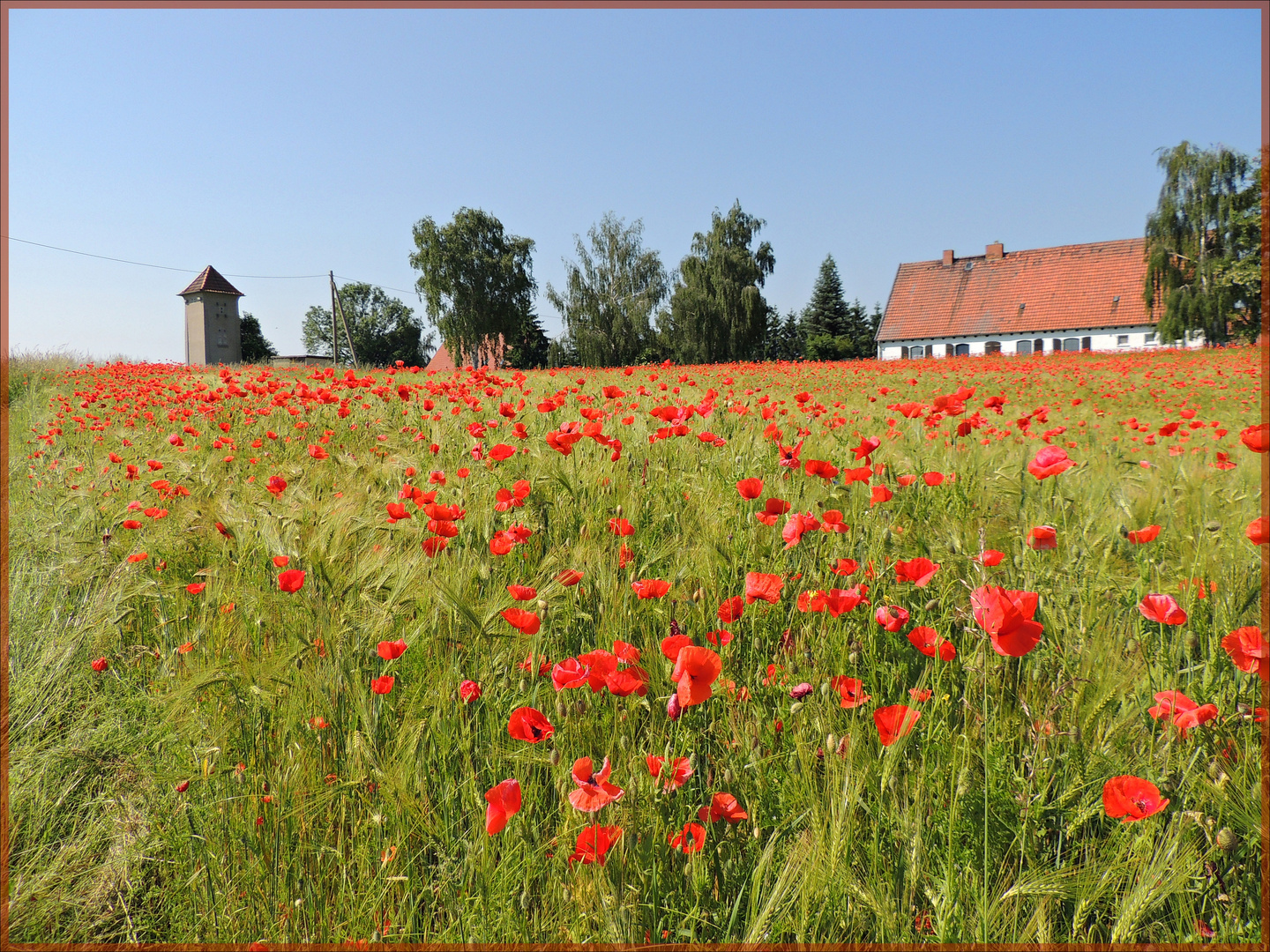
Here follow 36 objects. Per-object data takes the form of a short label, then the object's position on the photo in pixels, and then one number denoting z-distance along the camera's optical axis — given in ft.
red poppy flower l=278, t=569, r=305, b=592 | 4.36
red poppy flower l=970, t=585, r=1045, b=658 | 3.14
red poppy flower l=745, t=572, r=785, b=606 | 4.23
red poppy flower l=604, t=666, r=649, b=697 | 3.31
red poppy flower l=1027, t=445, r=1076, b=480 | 5.33
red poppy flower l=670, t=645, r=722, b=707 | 3.15
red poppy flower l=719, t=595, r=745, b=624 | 4.32
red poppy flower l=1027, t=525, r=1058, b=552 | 5.10
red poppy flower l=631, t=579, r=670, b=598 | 4.39
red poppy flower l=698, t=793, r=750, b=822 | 3.17
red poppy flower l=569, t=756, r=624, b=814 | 2.76
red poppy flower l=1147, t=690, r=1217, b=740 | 3.30
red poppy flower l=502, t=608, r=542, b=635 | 3.84
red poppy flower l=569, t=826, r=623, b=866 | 2.86
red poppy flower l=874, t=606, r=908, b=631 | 4.39
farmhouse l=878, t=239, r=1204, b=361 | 122.93
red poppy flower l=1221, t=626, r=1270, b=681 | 3.40
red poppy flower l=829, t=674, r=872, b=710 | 3.69
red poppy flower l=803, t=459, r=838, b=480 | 6.01
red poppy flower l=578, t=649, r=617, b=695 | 3.47
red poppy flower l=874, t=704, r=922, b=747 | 3.35
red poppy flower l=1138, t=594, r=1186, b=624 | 3.85
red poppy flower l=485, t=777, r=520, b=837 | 2.82
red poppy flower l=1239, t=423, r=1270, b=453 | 4.80
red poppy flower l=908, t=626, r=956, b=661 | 4.00
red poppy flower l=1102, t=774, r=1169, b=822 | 2.89
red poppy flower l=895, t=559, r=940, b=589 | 4.47
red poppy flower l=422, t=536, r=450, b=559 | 5.39
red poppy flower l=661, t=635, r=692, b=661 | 3.56
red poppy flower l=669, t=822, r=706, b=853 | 3.01
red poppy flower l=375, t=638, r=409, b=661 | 3.85
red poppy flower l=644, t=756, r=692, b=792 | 3.20
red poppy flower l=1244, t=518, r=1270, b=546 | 3.71
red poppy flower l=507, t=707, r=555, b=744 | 3.31
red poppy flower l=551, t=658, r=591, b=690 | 3.31
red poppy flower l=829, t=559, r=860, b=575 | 4.69
